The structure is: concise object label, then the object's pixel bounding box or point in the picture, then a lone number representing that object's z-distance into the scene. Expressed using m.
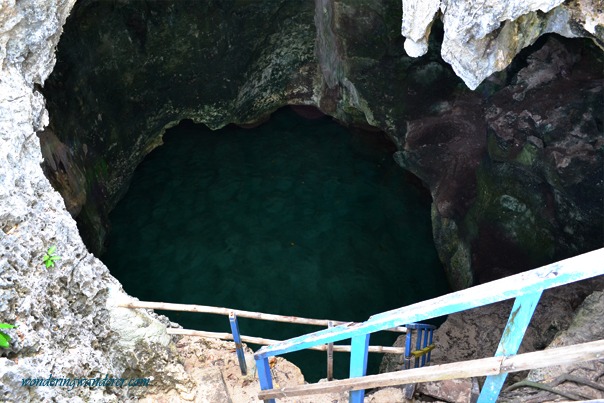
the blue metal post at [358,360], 3.35
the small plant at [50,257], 4.75
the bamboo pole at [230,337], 5.39
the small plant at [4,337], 4.02
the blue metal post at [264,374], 4.06
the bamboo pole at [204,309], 5.10
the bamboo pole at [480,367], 2.62
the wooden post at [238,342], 5.12
